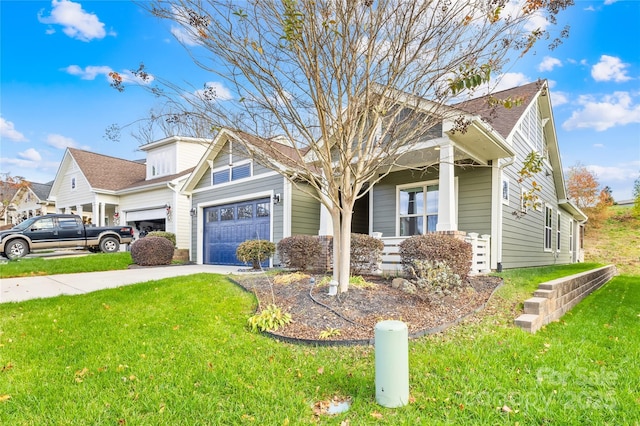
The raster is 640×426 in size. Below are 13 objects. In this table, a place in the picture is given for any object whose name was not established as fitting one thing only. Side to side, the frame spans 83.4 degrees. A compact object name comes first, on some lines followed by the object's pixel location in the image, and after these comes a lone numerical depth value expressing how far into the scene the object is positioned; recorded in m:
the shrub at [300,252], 8.72
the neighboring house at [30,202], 25.52
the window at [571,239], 18.56
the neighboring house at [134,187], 16.94
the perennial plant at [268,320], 4.57
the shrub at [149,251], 11.78
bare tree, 4.54
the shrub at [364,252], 7.84
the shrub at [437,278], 5.25
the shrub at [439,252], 6.21
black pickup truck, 12.88
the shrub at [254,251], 9.95
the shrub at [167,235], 15.27
